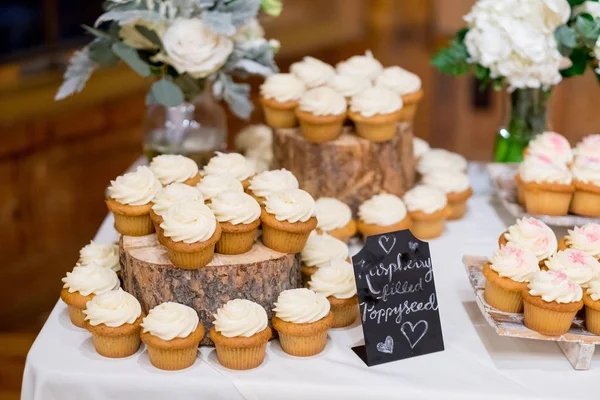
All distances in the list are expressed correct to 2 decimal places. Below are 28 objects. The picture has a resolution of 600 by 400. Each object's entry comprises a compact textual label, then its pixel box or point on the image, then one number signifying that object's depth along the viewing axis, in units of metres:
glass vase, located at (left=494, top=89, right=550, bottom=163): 2.35
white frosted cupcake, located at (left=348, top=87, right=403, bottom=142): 2.08
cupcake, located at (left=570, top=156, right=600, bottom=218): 2.00
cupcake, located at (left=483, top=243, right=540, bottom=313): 1.62
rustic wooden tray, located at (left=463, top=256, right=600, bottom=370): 1.55
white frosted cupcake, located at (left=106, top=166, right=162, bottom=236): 1.74
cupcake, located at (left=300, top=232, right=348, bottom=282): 1.83
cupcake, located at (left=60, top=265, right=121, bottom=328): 1.69
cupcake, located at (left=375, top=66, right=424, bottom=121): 2.26
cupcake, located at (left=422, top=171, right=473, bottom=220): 2.25
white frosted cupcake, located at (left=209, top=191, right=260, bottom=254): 1.64
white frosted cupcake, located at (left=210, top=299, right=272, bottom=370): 1.55
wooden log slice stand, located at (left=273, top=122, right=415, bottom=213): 2.13
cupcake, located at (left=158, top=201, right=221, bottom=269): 1.56
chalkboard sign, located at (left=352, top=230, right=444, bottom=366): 1.58
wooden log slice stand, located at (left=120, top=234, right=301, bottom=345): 1.64
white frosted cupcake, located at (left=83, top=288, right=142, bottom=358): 1.58
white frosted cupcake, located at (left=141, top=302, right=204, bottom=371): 1.53
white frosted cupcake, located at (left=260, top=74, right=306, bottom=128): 2.19
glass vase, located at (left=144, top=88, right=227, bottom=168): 2.30
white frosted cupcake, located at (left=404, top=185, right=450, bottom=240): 2.12
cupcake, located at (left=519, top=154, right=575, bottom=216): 2.02
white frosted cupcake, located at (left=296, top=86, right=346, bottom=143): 2.06
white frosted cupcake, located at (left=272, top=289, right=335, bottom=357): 1.59
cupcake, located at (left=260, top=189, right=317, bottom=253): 1.66
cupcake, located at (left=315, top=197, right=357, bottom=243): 2.02
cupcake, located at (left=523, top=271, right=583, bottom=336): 1.54
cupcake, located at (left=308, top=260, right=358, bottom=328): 1.70
